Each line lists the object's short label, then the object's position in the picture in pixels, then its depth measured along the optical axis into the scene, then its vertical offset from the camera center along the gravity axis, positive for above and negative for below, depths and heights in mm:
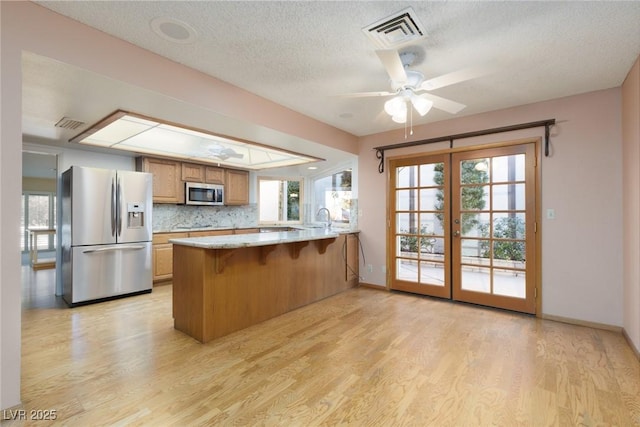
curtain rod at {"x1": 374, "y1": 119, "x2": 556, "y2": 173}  3269 +991
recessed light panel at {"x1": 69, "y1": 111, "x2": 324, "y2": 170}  3362 +996
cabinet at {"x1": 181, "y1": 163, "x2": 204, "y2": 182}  5207 +747
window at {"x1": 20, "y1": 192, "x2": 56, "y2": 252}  8867 +41
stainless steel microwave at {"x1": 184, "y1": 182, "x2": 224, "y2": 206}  5234 +375
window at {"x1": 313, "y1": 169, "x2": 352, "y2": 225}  5701 +385
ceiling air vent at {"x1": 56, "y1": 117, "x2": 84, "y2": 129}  3037 +953
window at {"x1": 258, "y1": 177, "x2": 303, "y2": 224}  6473 +312
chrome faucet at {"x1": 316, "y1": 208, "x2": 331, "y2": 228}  5531 -113
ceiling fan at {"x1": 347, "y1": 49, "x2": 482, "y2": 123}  2070 +955
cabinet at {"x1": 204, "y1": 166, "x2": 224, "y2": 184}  5531 +742
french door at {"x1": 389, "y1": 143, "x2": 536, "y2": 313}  3477 -145
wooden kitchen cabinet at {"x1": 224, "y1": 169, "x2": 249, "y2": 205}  5875 +546
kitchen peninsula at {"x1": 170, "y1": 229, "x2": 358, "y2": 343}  2734 -683
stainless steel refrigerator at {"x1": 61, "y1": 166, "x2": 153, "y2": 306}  3746 -256
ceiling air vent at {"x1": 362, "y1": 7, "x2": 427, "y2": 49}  1857 +1219
